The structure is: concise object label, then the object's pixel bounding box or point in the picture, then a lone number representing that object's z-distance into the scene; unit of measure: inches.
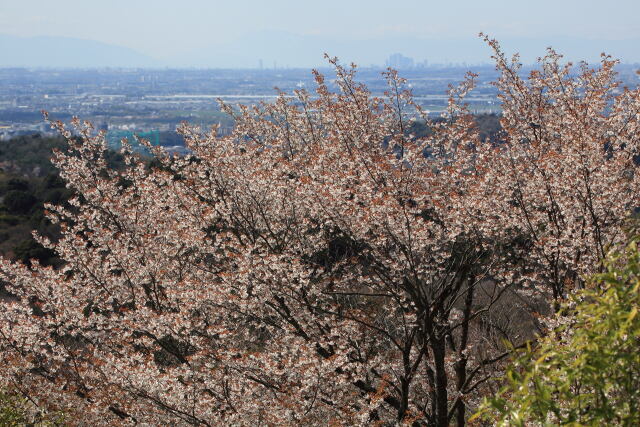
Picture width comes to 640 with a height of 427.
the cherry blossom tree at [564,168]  682.2
